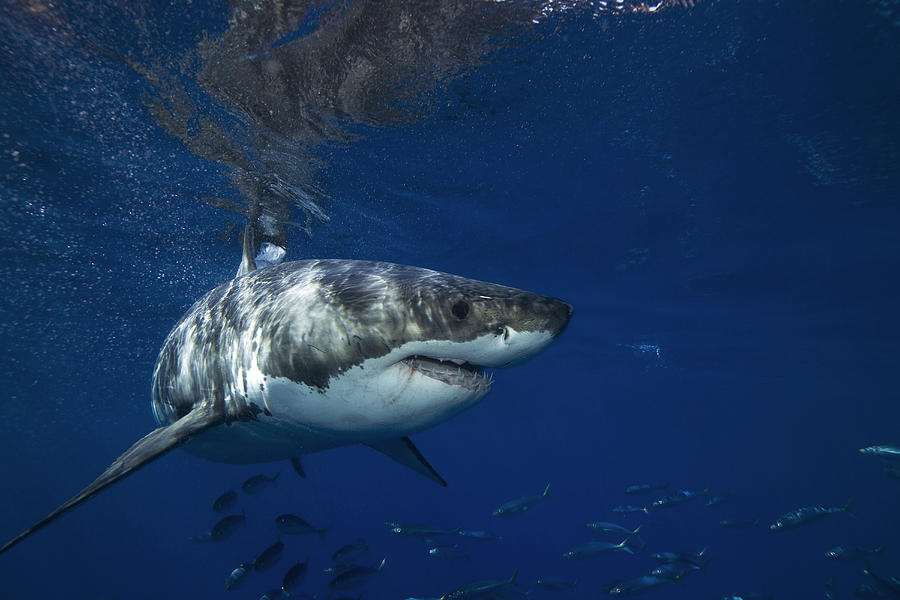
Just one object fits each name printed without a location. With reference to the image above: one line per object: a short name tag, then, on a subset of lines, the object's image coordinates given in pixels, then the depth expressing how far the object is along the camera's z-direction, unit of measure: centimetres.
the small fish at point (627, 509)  1249
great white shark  221
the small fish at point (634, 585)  922
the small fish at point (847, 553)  1087
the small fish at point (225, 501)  841
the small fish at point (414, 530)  964
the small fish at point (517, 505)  1102
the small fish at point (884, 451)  920
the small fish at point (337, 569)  825
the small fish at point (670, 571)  934
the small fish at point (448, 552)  1044
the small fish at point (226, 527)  769
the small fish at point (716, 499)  1341
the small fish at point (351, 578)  742
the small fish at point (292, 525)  750
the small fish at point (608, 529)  1097
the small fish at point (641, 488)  1243
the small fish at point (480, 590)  745
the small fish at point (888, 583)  841
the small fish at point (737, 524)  1290
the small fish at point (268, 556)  698
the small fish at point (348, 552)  859
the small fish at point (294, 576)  689
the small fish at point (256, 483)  888
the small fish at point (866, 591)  966
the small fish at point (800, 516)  1049
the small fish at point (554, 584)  985
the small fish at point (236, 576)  749
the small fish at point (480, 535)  1084
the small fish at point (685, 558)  964
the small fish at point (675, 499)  1201
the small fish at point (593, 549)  991
